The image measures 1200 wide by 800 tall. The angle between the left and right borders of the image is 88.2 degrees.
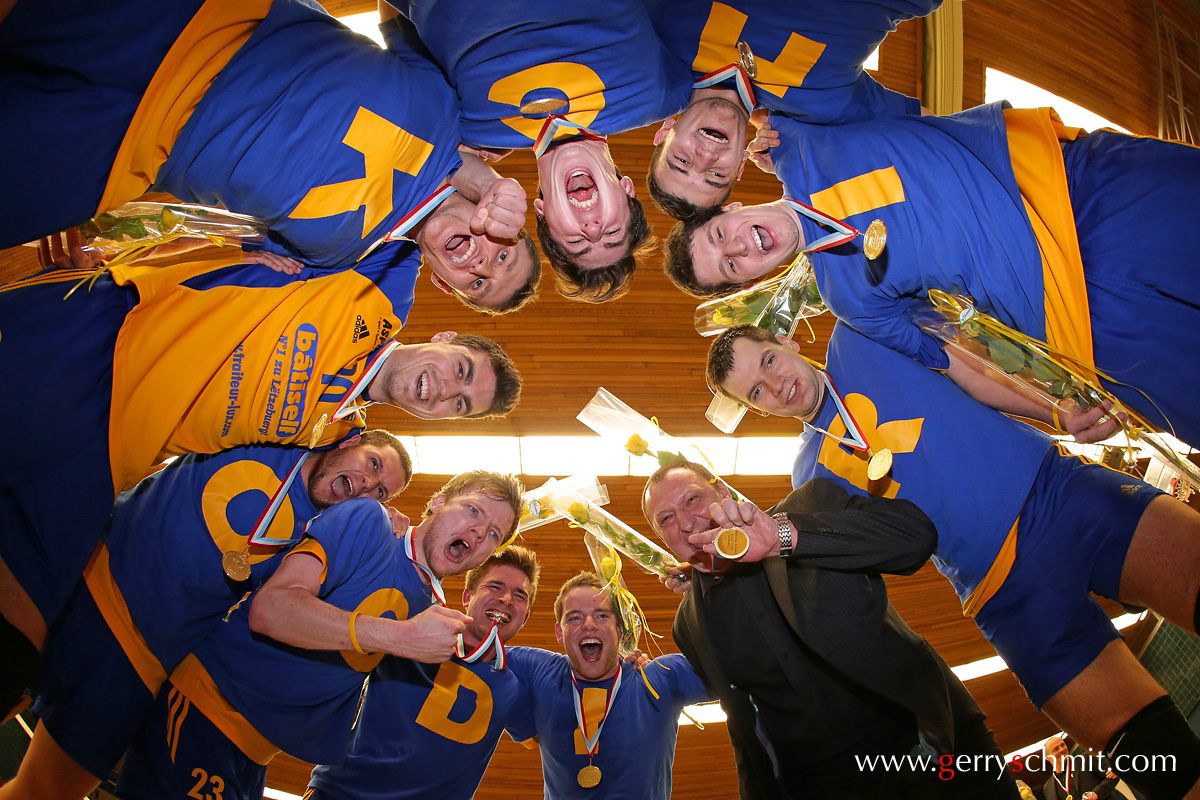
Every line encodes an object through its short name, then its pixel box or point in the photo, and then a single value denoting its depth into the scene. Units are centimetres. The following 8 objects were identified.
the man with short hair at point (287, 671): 223
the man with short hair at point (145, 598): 220
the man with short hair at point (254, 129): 154
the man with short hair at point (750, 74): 196
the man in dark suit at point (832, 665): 202
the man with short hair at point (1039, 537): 195
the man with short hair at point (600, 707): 313
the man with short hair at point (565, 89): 176
